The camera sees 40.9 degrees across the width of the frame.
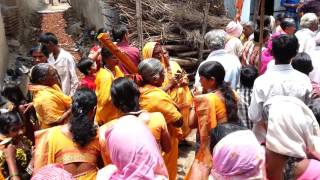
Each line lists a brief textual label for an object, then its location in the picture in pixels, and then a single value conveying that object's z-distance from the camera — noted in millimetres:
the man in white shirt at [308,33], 5858
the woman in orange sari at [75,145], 2992
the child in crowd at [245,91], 4016
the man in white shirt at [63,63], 5332
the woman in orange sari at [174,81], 4581
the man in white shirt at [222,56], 4613
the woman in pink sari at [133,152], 2539
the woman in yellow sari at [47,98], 3957
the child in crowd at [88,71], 4875
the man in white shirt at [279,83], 3619
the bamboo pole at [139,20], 6367
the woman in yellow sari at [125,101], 2973
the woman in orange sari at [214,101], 3494
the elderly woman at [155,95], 3770
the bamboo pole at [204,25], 7689
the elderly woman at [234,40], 6320
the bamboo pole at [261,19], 4531
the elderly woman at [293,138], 2502
